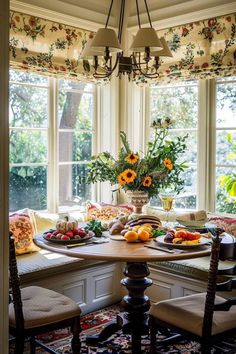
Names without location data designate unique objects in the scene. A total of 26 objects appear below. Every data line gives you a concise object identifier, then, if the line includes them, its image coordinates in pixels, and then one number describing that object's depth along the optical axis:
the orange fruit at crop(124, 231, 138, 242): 2.59
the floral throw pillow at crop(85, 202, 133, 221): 4.07
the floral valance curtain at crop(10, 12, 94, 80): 3.61
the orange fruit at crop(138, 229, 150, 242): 2.61
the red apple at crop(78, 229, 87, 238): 2.62
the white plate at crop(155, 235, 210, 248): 2.45
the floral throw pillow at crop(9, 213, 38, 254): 3.29
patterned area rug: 2.88
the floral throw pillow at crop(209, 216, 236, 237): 3.47
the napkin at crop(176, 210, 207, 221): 3.70
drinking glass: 3.09
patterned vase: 2.99
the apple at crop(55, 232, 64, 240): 2.57
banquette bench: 3.15
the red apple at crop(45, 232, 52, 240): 2.62
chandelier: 2.62
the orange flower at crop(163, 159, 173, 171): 3.04
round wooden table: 2.29
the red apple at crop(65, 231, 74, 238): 2.60
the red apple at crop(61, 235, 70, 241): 2.55
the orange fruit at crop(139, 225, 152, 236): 2.71
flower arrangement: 2.99
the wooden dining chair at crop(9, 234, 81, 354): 2.27
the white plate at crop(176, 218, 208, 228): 2.93
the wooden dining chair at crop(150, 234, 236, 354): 2.20
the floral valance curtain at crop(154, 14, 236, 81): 3.66
